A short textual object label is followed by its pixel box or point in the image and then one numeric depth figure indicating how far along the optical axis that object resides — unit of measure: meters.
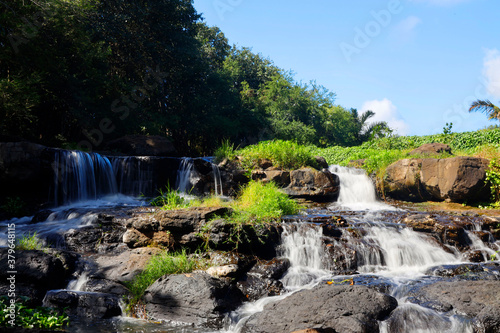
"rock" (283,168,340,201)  12.69
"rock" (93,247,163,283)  6.23
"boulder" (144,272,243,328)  5.11
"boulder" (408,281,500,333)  4.27
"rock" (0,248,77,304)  5.57
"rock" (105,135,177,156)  15.82
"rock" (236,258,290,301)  5.78
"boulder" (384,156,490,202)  11.14
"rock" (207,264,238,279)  6.00
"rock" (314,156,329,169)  14.85
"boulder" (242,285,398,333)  4.25
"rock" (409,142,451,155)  14.69
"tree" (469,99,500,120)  22.43
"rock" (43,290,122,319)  5.24
